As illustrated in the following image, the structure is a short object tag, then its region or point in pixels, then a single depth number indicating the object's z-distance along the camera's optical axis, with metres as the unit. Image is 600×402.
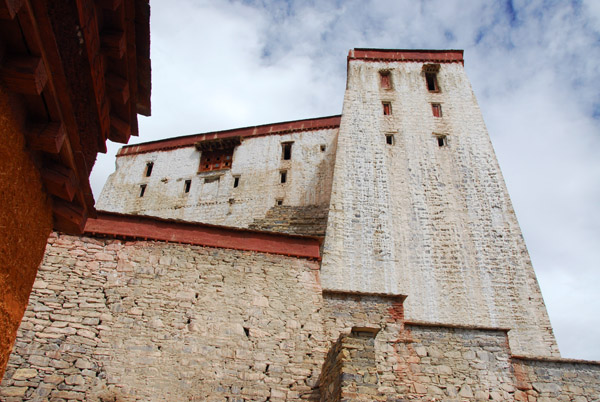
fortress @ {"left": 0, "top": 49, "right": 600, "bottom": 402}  7.88
